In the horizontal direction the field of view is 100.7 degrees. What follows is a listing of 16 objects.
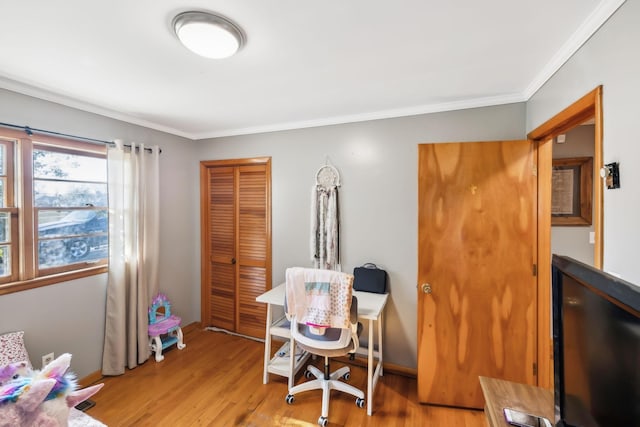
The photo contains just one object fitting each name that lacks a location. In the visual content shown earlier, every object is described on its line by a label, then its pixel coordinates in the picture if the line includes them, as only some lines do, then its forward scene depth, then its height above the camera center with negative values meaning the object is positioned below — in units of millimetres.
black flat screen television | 592 -371
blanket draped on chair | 1825 -603
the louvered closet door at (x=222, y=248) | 3176 -442
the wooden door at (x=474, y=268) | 1917 -427
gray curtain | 2385 -398
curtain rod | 1844 +612
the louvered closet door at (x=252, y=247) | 3004 -412
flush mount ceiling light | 1163 +825
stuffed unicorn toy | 897 -665
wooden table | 1124 -859
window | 1886 +16
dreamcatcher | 2580 -89
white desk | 1987 -833
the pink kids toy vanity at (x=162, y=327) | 2643 -1184
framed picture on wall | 2723 +203
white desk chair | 1893 -988
